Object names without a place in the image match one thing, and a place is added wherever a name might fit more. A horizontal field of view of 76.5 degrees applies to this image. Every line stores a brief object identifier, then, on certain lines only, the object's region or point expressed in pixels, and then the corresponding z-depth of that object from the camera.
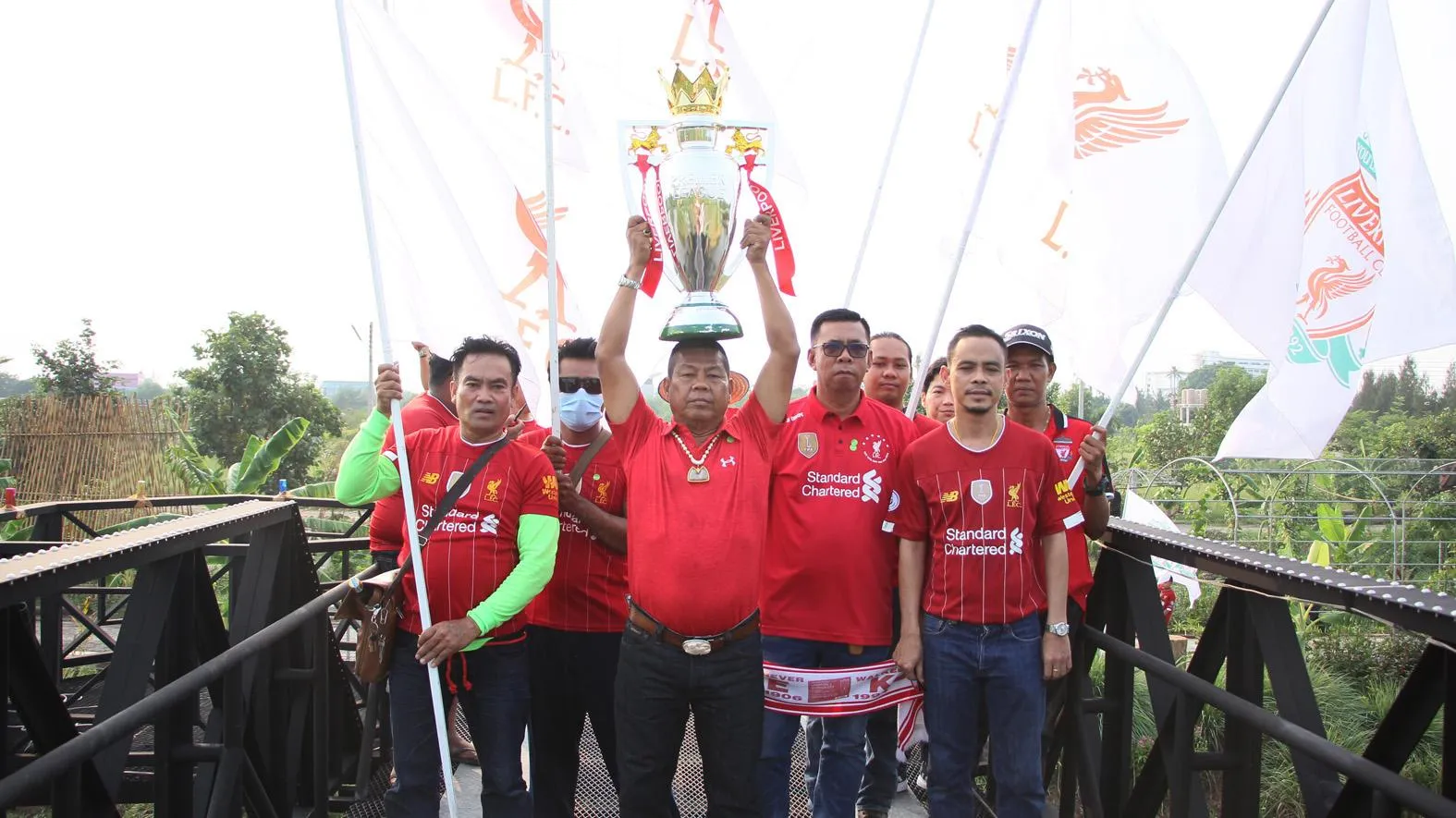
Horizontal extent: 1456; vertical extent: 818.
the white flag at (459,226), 3.94
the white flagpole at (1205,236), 3.33
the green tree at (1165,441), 24.86
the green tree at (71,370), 21.31
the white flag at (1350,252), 4.58
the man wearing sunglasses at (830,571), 3.25
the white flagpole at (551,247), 3.09
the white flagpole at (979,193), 3.48
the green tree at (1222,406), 24.38
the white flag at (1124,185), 4.44
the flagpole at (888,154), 4.38
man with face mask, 3.36
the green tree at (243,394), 20.88
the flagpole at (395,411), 2.91
